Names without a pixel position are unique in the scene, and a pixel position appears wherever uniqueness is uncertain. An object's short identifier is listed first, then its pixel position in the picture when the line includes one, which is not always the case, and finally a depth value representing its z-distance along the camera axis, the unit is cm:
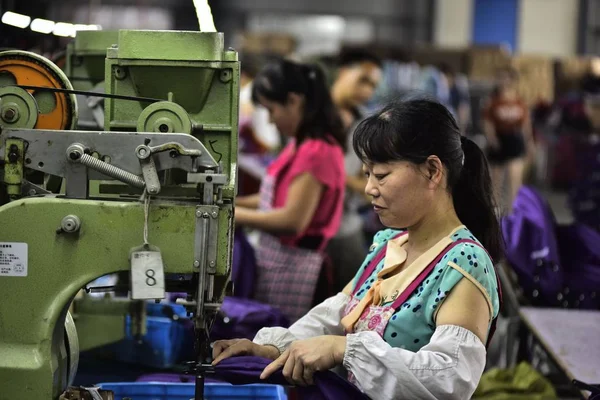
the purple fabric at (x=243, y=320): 304
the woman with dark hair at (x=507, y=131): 1067
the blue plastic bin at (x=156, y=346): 287
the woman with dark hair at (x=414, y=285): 187
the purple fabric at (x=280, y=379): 192
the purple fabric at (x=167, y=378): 248
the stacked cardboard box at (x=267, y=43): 1369
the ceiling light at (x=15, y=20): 300
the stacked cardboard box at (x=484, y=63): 1278
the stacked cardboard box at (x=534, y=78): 1346
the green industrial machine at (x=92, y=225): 181
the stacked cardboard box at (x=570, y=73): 1370
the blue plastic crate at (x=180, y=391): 225
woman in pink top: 366
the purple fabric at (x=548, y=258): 421
